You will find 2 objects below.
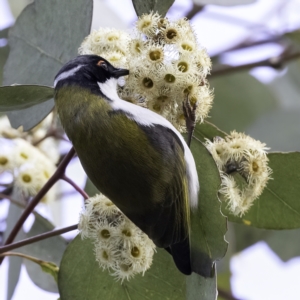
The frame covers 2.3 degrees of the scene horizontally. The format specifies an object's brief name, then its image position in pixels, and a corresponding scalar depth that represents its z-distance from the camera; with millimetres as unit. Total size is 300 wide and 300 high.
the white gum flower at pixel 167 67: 3853
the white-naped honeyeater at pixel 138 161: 3860
